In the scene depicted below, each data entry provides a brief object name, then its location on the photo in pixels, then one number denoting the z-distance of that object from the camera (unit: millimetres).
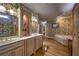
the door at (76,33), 934
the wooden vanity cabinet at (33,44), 1007
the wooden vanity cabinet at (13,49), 825
